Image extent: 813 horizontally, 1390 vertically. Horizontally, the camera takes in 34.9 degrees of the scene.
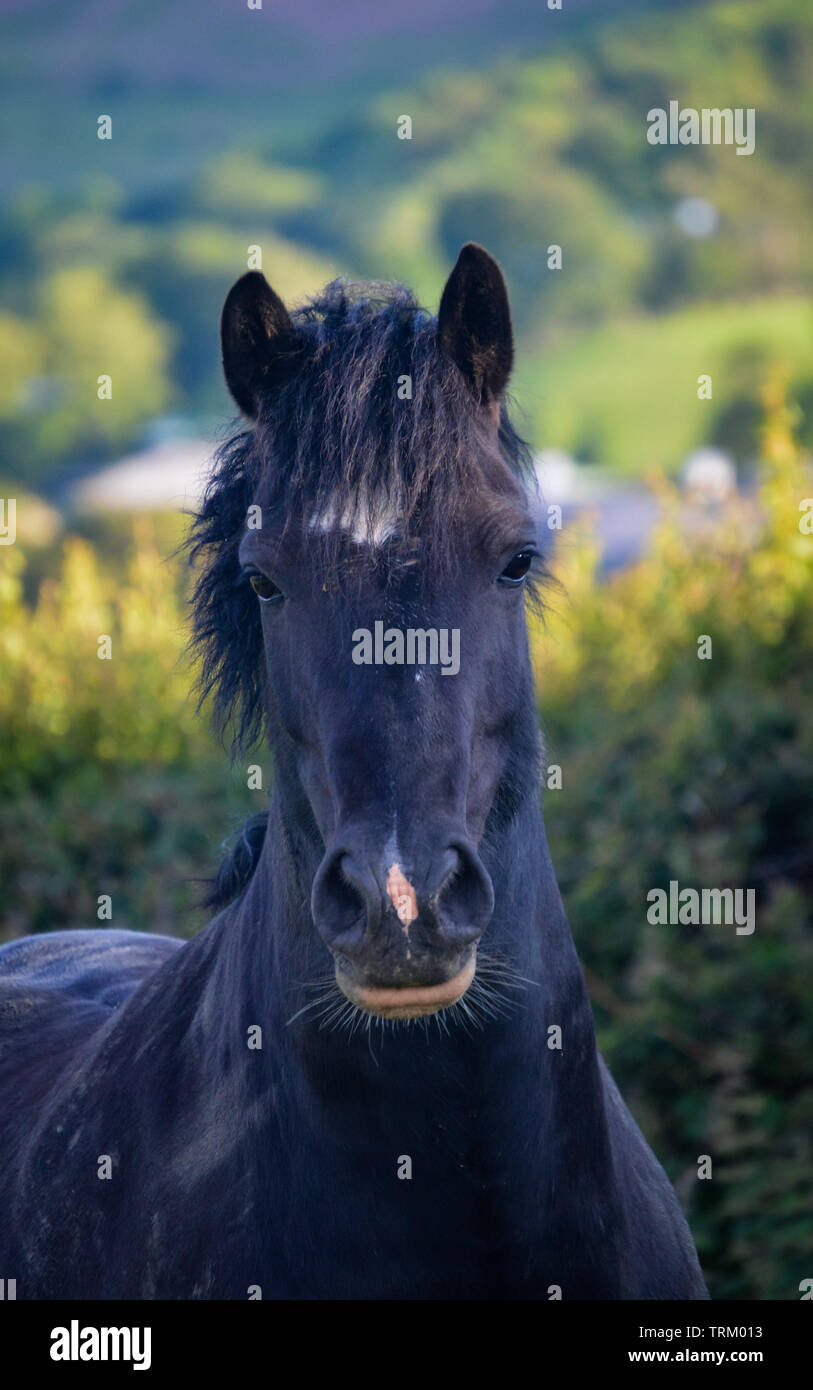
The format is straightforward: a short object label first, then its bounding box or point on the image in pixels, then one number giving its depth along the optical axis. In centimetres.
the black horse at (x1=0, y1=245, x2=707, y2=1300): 222
